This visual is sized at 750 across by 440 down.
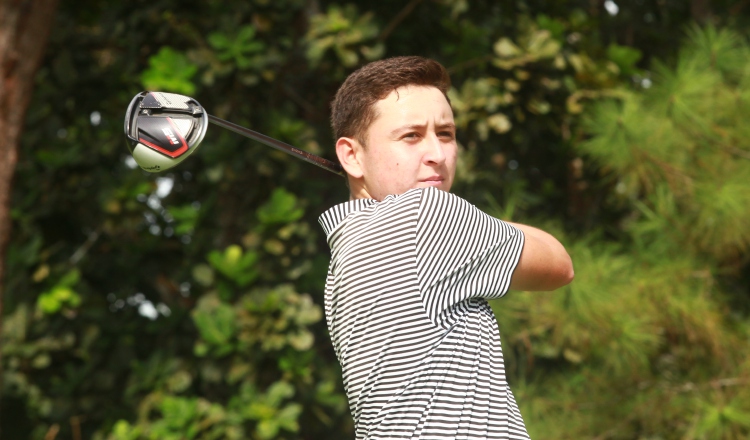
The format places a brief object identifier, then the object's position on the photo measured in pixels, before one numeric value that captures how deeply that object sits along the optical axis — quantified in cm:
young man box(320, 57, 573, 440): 997
